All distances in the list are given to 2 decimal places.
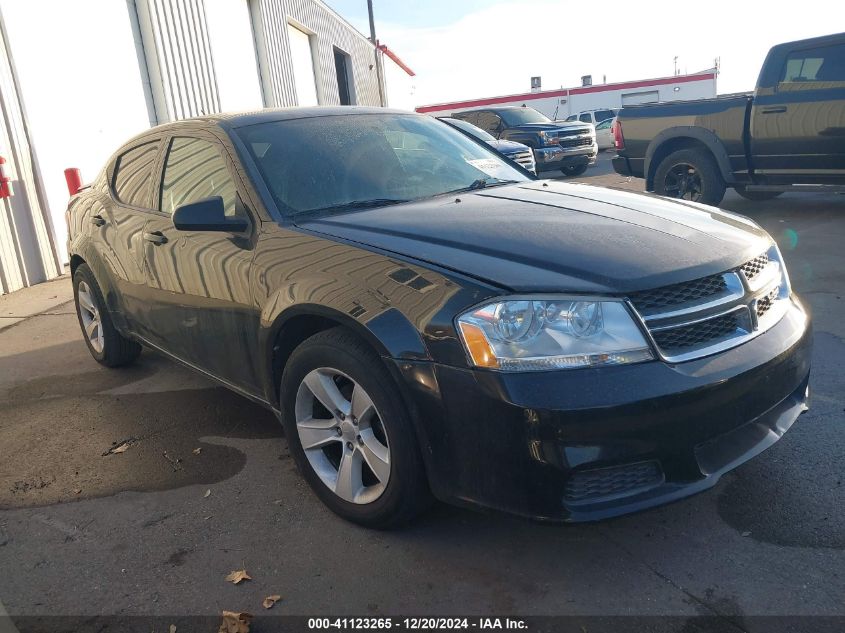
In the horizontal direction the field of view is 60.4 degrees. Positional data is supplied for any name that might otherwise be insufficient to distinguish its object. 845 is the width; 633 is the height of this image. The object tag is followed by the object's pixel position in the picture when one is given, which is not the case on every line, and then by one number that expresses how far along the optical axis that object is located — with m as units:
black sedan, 2.21
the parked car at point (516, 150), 13.15
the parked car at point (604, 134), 28.44
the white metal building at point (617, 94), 41.56
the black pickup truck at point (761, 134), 8.00
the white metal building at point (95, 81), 8.52
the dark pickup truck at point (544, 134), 16.00
